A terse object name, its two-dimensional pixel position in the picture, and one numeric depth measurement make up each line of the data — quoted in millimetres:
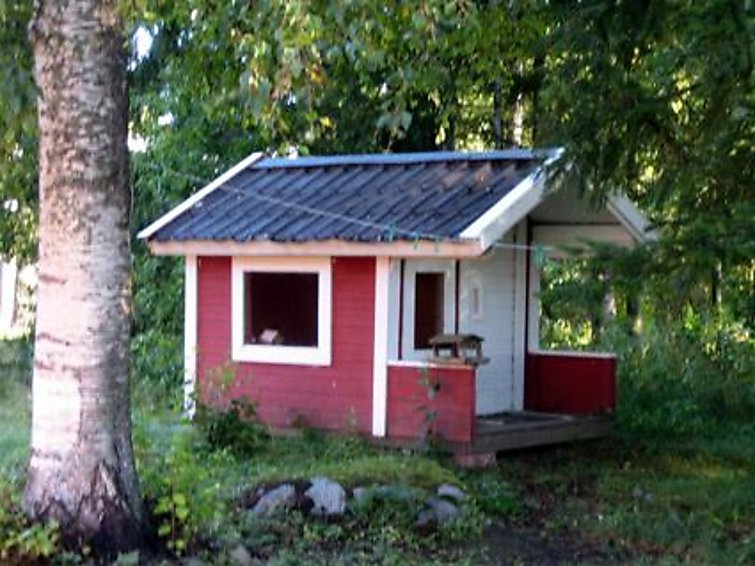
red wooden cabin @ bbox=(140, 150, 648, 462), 13102
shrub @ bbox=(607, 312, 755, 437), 9507
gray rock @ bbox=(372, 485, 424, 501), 9914
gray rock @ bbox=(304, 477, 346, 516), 9789
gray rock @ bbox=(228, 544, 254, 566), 8125
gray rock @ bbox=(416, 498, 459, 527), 9734
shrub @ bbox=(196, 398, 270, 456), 12805
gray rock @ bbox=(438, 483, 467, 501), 10406
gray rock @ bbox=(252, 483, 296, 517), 9664
